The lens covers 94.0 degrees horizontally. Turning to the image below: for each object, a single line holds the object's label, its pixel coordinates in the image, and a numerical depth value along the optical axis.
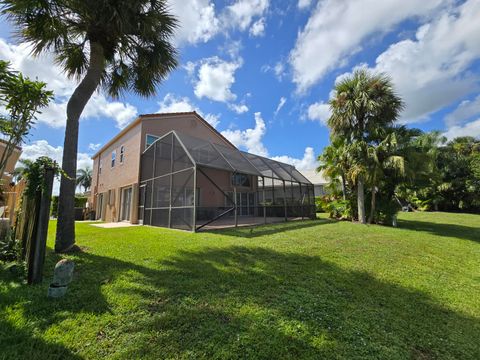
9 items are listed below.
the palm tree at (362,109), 11.84
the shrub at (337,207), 13.52
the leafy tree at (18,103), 4.04
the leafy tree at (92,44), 5.20
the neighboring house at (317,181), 25.72
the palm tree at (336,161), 12.72
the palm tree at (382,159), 11.00
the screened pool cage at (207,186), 9.91
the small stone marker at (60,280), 2.92
